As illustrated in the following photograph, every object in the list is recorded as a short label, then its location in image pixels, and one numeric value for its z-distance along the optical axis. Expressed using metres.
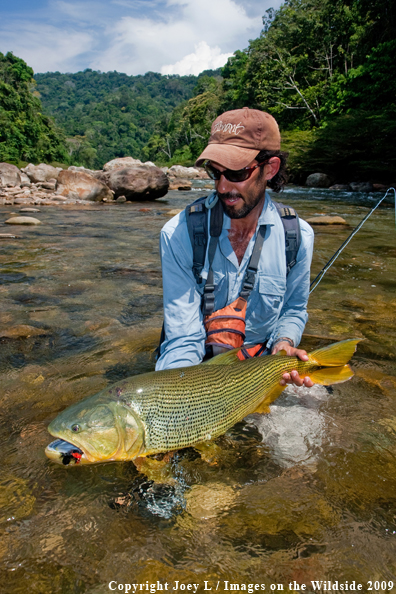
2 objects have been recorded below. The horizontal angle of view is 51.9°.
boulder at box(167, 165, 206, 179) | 43.50
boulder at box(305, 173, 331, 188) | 27.05
